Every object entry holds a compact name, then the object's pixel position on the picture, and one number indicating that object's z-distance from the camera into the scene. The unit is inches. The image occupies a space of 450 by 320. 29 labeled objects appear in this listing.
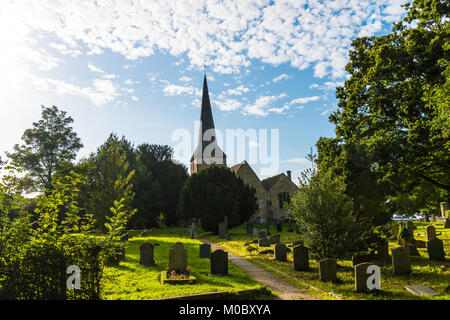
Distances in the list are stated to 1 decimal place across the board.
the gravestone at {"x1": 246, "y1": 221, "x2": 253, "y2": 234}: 1316.4
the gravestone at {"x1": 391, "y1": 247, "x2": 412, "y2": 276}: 413.4
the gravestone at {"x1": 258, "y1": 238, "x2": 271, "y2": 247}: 784.9
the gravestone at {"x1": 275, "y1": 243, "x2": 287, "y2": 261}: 579.8
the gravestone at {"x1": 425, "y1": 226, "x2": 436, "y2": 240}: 712.4
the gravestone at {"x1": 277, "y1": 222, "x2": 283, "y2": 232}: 1333.0
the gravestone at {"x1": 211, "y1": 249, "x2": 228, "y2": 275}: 448.5
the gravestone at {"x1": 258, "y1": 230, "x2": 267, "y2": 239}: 946.1
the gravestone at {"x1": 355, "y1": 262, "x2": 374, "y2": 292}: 342.6
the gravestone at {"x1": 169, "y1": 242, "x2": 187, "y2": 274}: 442.3
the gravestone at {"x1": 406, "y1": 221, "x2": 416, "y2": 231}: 908.0
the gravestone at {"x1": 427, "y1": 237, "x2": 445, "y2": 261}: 491.2
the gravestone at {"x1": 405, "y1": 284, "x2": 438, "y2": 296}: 313.8
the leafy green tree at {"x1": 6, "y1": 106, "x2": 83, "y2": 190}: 1460.4
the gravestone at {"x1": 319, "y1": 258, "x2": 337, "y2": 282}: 398.2
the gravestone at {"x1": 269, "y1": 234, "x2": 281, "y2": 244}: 812.6
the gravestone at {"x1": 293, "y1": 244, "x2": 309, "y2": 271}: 477.7
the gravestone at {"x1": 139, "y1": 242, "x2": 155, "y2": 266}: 555.5
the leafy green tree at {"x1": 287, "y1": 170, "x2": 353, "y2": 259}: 484.4
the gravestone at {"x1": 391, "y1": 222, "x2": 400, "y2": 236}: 828.2
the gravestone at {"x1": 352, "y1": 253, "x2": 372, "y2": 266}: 456.4
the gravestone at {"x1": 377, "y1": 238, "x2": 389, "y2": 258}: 533.3
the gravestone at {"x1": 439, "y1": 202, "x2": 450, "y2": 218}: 1202.6
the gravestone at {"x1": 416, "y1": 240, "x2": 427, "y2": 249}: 627.2
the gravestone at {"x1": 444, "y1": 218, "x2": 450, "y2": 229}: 932.0
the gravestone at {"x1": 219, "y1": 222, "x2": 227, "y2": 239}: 1125.1
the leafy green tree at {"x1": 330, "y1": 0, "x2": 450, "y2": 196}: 563.8
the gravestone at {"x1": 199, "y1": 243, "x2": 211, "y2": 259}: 622.2
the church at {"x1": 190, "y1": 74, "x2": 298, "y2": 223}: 2044.8
